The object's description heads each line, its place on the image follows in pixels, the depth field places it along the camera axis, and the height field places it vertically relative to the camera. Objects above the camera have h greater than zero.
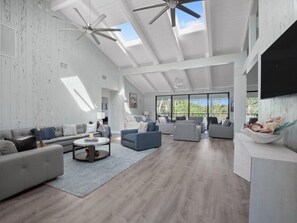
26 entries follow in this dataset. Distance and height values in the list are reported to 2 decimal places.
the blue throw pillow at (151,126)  5.17 -0.59
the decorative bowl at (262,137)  1.89 -0.35
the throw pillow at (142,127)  5.12 -0.62
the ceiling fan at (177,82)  8.95 +1.56
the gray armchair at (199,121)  8.15 -0.67
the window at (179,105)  10.71 +0.26
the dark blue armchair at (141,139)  4.62 -0.95
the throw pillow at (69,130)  5.09 -0.70
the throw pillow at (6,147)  2.20 -0.56
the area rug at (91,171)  2.49 -1.26
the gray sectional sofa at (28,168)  2.06 -0.90
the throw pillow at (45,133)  4.25 -0.70
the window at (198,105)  10.20 +0.25
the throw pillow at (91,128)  5.70 -0.72
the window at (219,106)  9.59 +0.18
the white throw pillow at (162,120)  8.50 -0.64
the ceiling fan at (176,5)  3.03 +2.10
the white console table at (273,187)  1.36 -0.72
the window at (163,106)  11.24 +0.20
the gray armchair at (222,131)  6.54 -0.96
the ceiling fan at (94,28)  3.72 +2.00
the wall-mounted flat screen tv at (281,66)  1.59 +0.53
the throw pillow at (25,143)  2.41 -0.55
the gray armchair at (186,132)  6.09 -0.92
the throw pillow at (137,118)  9.52 -0.58
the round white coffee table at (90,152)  3.65 -1.06
